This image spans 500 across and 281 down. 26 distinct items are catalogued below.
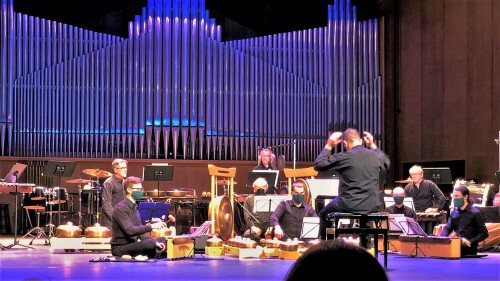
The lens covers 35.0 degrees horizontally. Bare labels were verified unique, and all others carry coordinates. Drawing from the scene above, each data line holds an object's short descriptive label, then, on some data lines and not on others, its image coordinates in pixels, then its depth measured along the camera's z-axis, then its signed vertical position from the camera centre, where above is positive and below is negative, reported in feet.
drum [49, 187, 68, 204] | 43.69 -2.37
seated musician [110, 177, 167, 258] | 30.68 -2.89
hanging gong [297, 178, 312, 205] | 41.14 -2.05
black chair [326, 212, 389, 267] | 25.02 -2.35
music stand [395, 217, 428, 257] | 33.55 -3.09
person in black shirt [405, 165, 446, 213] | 41.16 -1.96
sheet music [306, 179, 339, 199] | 38.14 -1.59
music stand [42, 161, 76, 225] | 39.66 -0.79
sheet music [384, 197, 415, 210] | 38.78 -2.31
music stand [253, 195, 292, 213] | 37.37 -2.30
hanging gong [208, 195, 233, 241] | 37.52 -2.97
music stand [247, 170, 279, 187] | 40.09 -1.11
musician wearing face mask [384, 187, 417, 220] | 38.09 -2.60
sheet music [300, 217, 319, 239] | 34.76 -3.26
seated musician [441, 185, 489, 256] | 34.91 -3.01
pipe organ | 52.08 +4.56
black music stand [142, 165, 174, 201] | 40.60 -0.98
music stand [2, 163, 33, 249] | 35.65 -0.89
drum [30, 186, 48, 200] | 44.14 -2.23
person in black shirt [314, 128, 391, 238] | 25.68 -0.65
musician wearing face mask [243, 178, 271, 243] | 38.86 -3.00
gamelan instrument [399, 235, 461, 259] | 33.96 -4.05
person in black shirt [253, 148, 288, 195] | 43.52 -0.46
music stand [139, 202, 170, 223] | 35.70 -2.57
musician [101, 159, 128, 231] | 35.19 -1.61
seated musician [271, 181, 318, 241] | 36.58 -2.84
